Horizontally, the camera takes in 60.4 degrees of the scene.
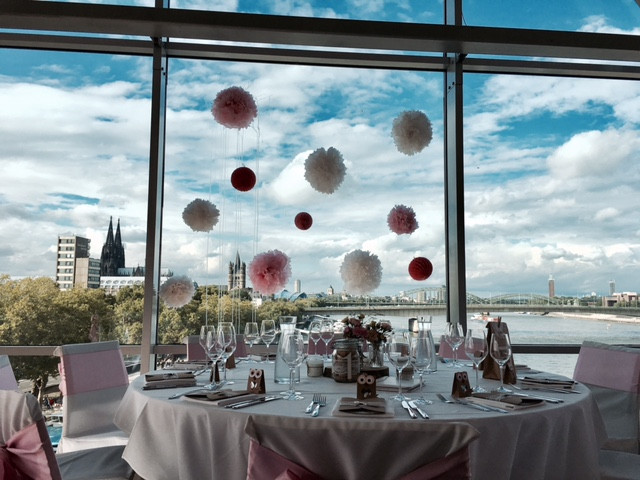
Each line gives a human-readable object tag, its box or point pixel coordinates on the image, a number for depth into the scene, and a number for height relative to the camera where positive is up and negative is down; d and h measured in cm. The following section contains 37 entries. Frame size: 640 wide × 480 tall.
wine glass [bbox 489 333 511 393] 242 -26
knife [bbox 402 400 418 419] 200 -46
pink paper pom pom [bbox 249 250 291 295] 462 +13
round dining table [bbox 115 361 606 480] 195 -56
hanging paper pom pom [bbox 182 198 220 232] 468 +60
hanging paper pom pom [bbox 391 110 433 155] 453 +129
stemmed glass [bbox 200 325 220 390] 265 -30
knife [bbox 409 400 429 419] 200 -46
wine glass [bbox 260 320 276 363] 324 -26
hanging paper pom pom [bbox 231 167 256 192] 484 +94
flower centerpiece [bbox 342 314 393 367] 277 -22
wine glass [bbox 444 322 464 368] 298 -27
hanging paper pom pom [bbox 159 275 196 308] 483 -4
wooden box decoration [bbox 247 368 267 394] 243 -42
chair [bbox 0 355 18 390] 273 -46
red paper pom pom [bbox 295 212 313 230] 508 +61
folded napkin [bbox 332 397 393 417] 196 -44
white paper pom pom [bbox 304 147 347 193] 445 +96
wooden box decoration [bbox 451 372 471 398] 232 -41
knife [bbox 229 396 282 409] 215 -46
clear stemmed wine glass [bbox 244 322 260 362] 320 -27
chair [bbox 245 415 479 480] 143 -48
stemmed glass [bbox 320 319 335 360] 330 -26
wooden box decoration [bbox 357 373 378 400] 226 -41
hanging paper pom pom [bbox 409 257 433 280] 507 +18
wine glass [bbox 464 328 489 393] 253 -27
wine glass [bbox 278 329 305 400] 237 -27
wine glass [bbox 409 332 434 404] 230 -27
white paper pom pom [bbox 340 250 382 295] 451 +14
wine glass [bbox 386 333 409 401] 231 -28
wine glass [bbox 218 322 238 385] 265 -26
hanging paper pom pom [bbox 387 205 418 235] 478 +59
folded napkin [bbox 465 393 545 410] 211 -45
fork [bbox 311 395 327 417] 201 -46
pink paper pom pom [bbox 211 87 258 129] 456 +149
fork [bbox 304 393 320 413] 208 -46
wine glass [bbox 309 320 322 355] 340 -27
